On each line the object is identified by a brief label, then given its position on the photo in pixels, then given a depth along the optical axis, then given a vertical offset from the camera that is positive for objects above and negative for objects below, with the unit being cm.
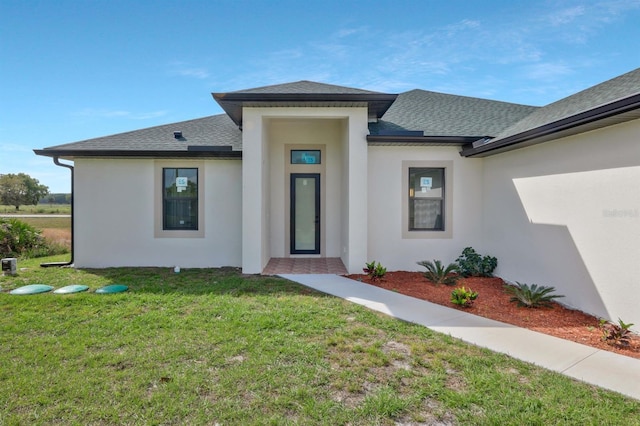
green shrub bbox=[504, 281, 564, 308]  531 -146
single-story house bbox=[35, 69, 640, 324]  659 +64
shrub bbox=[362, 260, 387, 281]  706 -137
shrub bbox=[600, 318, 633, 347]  388 -157
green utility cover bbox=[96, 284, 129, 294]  603 -155
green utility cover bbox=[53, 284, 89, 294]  604 -155
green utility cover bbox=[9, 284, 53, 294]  601 -155
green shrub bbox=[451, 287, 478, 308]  529 -147
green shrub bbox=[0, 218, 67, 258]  1033 -108
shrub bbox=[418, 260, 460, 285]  696 -143
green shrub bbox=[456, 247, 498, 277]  762 -132
